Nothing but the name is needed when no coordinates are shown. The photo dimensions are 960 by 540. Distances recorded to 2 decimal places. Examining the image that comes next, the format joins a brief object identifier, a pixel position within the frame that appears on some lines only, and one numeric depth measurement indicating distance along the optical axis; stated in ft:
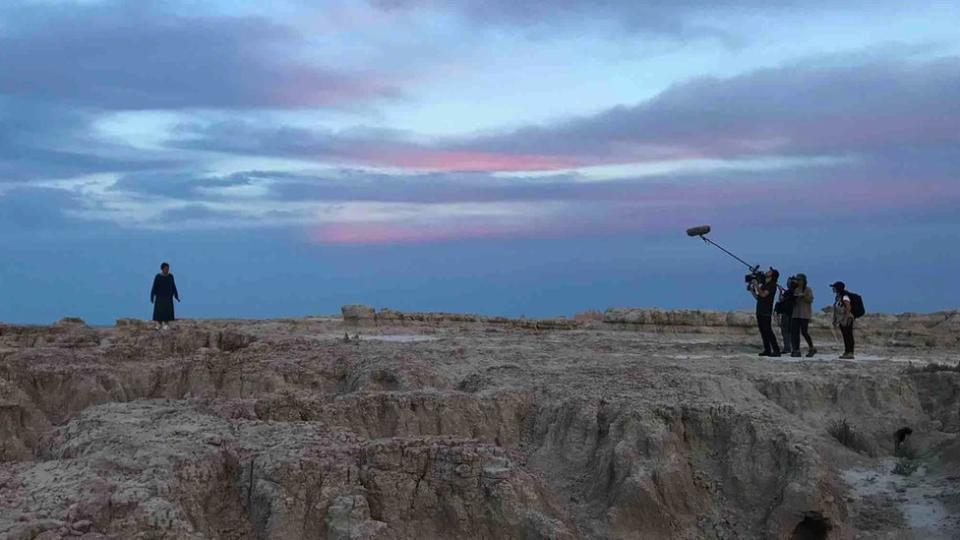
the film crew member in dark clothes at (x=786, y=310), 63.57
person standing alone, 72.90
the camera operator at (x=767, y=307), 63.82
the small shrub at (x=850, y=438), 48.24
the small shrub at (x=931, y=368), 55.62
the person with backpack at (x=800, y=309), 63.00
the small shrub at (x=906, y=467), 45.60
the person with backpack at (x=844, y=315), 61.41
